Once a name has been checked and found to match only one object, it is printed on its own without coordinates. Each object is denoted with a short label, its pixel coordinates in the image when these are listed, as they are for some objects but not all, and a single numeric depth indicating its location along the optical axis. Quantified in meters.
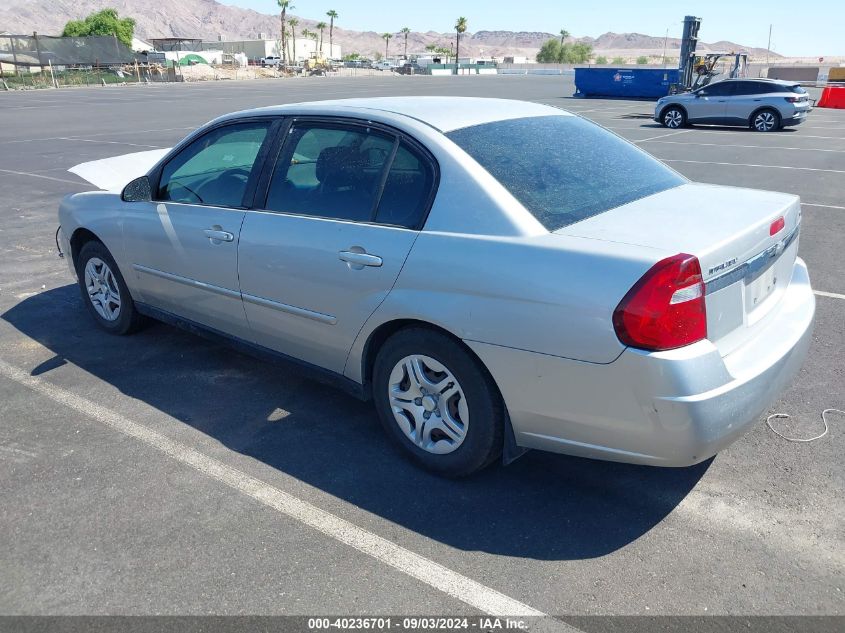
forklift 28.75
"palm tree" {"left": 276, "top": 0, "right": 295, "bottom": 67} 110.38
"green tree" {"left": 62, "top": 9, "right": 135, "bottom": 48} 102.19
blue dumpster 35.06
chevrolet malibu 2.80
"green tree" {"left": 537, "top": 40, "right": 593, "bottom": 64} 131.12
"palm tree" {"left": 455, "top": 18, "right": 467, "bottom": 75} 137.25
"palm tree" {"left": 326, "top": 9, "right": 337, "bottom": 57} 150.50
